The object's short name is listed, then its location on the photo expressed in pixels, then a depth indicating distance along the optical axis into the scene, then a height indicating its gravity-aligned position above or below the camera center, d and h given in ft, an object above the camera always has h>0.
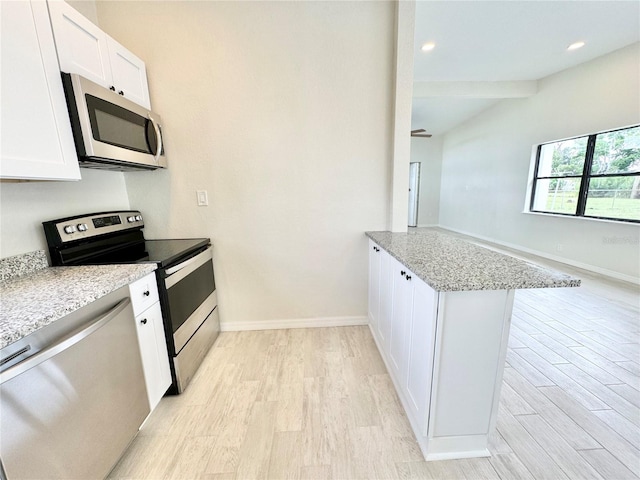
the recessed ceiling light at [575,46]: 10.51 +5.90
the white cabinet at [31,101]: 3.40 +1.39
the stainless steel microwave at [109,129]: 4.24 +1.30
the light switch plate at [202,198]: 6.96 -0.08
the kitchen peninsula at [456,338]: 3.45 -2.13
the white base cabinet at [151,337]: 4.32 -2.50
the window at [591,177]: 10.91 +0.56
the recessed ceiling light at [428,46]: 10.40 +5.91
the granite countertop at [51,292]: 2.60 -1.23
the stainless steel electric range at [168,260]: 4.79 -1.27
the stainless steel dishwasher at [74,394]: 2.47 -2.29
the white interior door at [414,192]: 26.84 -0.07
